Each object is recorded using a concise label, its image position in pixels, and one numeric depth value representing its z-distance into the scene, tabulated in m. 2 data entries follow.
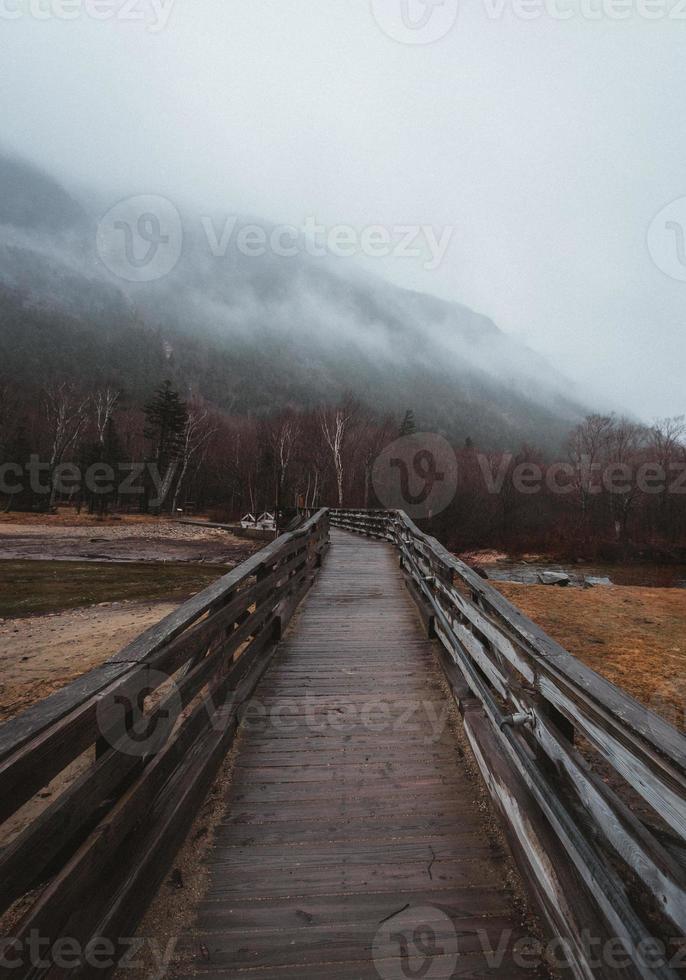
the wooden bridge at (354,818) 1.50
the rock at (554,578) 16.23
